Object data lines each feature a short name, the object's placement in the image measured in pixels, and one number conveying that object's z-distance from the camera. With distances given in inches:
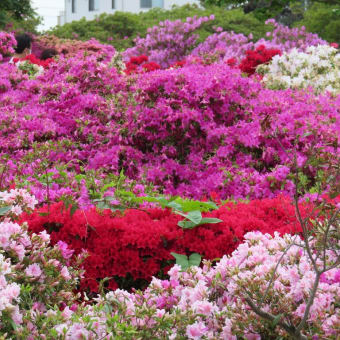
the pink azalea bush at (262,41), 650.2
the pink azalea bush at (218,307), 96.7
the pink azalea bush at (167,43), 703.7
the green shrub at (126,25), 909.8
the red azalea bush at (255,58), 458.3
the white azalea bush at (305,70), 376.8
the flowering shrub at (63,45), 646.5
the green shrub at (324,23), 967.0
